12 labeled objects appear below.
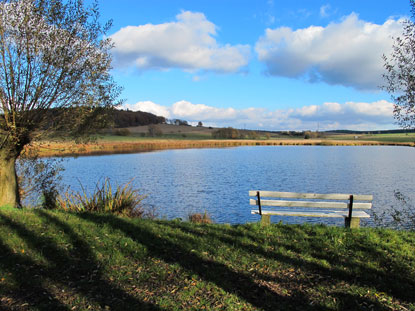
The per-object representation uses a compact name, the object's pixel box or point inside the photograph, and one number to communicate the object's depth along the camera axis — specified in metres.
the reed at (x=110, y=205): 11.91
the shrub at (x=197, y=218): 13.12
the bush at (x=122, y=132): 94.37
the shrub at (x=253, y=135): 117.81
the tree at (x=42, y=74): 10.58
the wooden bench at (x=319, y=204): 8.68
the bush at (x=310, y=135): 122.00
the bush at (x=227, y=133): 114.62
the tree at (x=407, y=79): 11.41
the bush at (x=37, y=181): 14.14
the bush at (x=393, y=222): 13.05
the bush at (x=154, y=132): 100.78
